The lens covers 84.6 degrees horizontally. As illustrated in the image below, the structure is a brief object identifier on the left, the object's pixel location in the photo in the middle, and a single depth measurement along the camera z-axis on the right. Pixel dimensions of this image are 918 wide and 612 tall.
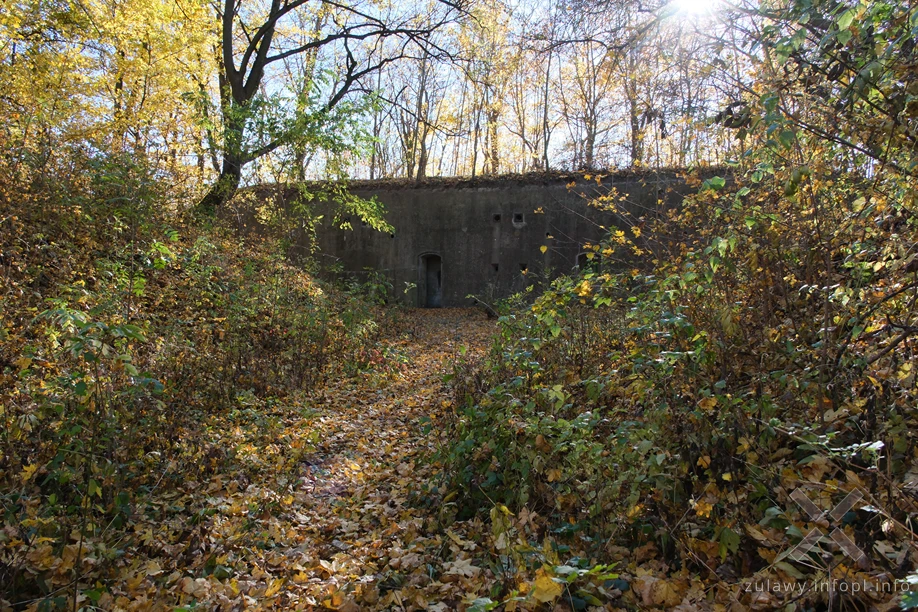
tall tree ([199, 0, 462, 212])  9.94
